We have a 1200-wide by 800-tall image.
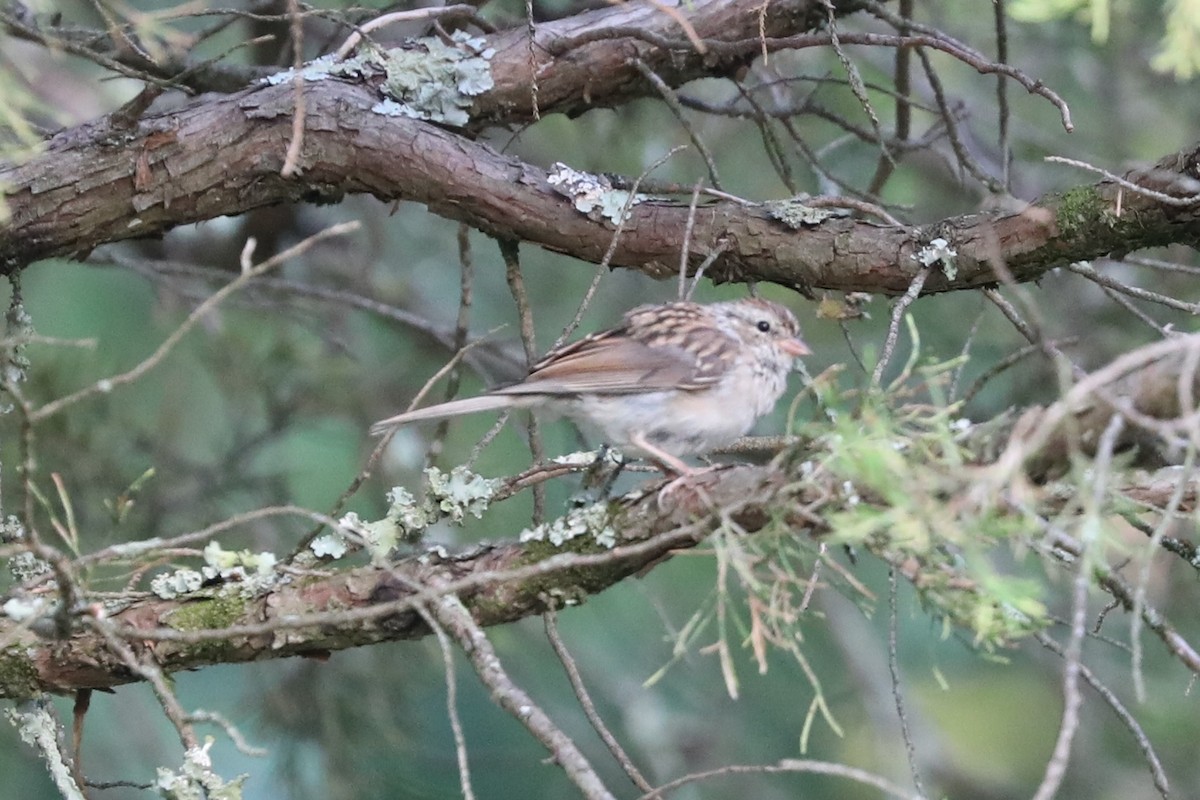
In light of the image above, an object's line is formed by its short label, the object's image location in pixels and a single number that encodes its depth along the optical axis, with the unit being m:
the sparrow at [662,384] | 7.09
